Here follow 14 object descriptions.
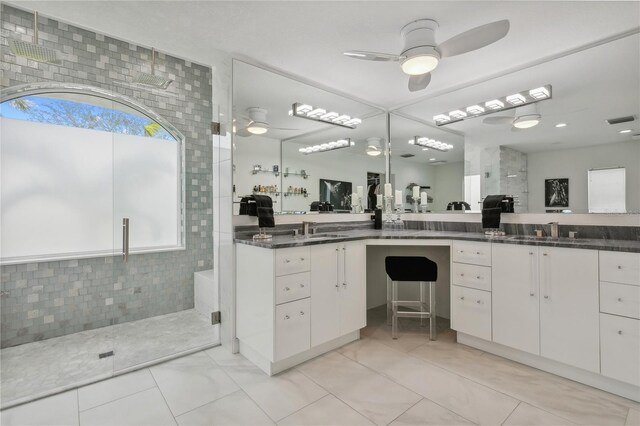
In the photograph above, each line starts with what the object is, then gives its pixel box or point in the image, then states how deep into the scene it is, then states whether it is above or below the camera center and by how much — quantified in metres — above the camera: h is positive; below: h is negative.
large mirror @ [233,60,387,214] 2.54 +0.72
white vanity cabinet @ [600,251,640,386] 1.66 -0.65
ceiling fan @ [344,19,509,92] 1.78 +1.09
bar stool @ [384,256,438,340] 2.54 -0.57
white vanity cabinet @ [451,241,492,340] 2.27 -0.65
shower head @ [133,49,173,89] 2.58 +1.25
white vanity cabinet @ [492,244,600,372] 1.82 -0.65
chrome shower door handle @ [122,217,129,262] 2.39 -0.18
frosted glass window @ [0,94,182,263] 2.51 +0.36
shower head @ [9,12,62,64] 2.01 +1.19
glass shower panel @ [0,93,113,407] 2.40 -0.21
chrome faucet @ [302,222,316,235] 2.78 -0.15
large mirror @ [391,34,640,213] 2.10 +0.61
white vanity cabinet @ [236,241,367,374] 1.99 -0.68
